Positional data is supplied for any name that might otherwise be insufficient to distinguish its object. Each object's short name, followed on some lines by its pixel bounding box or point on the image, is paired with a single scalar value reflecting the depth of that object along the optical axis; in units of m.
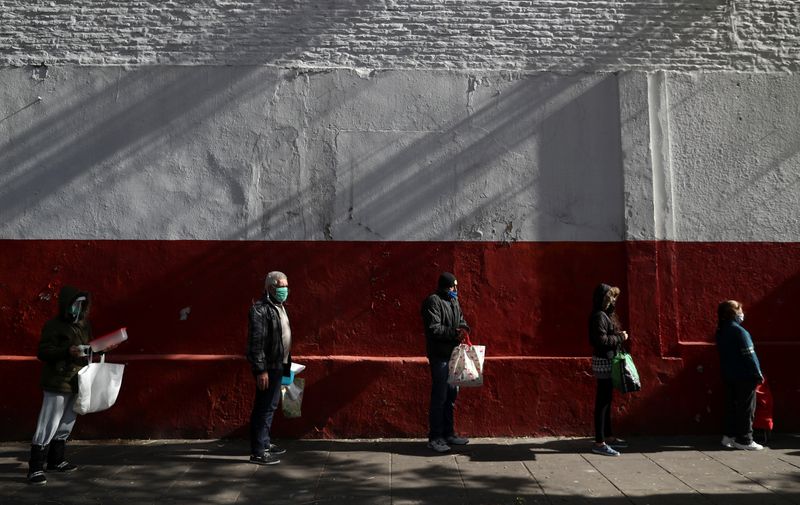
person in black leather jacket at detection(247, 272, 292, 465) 6.10
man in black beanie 6.55
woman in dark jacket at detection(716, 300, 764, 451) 6.71
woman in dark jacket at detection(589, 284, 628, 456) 6.54
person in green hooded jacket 5.73
